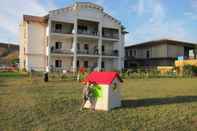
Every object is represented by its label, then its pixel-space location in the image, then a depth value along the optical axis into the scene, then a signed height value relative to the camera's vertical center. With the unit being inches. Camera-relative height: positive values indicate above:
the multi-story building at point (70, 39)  1032.3 +164.9
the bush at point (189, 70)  874.4 -25.6
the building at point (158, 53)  1285.1 +93.8
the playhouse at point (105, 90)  252.2 -36.8
